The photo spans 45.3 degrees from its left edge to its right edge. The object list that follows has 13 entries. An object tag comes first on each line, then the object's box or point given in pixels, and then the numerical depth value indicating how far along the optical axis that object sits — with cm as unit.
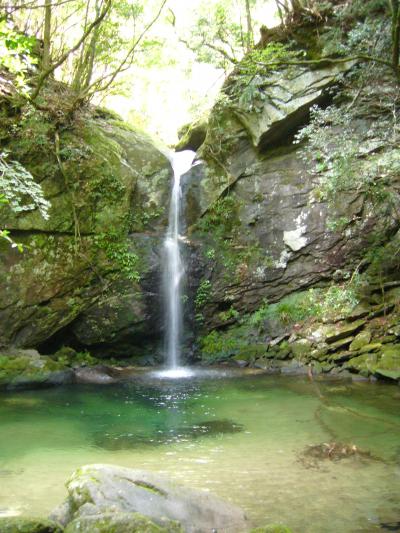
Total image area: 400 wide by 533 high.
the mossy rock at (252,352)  1235
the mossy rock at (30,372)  1022
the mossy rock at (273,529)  339
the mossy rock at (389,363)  980
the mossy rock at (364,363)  1033
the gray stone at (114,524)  318
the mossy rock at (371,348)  1062
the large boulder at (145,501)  384
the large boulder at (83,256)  1176
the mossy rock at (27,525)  321
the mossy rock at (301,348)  1162
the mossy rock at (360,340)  1090
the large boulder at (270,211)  1285
